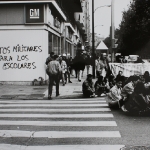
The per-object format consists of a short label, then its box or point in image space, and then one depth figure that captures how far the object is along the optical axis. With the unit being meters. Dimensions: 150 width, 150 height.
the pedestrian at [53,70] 15.34
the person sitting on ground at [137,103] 10.91
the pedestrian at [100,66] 21.75
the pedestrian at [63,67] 20.67
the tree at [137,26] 42.94
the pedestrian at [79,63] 23.22
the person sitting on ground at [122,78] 13.28
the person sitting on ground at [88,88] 15.68
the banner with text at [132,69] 19.17
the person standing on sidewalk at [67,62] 22.39
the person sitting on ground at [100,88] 16.22
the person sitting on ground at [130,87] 11.47
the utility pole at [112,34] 21.63
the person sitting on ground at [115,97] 12.20
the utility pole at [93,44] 26.40
